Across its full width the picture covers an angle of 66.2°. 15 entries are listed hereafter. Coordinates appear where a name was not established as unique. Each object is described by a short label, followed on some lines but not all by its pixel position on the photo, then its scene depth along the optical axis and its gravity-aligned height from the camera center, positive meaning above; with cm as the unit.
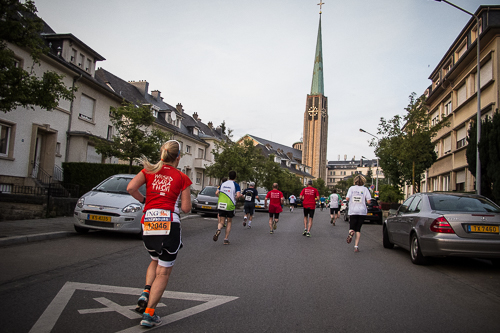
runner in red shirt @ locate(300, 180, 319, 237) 1256 -8
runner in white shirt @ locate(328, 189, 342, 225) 1920 -22
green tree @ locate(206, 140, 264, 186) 3731 +326
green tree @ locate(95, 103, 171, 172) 2030 +277
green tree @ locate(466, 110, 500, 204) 1547 +217
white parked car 909 -59
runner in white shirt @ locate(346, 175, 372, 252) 935 -8
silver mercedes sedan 673 -36
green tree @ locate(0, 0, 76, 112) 970 +294
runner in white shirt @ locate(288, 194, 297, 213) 3866 -6
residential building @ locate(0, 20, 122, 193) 1848 +338
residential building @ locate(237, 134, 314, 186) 9619 +1141
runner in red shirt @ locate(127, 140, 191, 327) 358 -23
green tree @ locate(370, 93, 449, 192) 2352 +432
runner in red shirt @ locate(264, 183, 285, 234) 1338 -23
